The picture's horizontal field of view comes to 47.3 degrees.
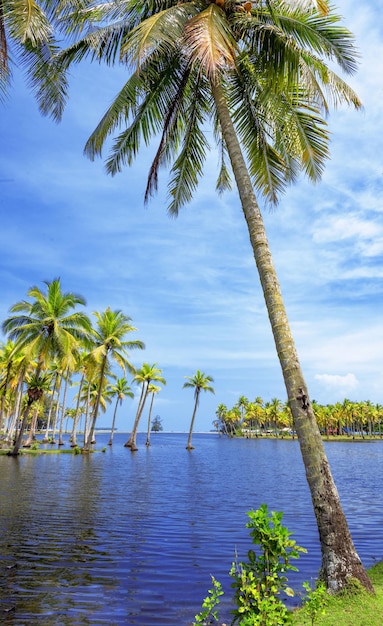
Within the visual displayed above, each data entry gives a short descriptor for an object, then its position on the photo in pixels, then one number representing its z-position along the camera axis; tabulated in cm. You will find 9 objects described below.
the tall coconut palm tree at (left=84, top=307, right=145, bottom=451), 4547
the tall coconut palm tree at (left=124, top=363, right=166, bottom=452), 6162
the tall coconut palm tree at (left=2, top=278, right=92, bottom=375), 3581
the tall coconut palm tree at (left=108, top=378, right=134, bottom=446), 7444
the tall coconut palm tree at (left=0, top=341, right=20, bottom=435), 4292
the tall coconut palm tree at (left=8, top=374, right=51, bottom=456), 3669
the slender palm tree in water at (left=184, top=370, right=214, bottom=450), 7231
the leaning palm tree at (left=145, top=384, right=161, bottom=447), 6925
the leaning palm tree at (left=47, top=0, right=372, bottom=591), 663
